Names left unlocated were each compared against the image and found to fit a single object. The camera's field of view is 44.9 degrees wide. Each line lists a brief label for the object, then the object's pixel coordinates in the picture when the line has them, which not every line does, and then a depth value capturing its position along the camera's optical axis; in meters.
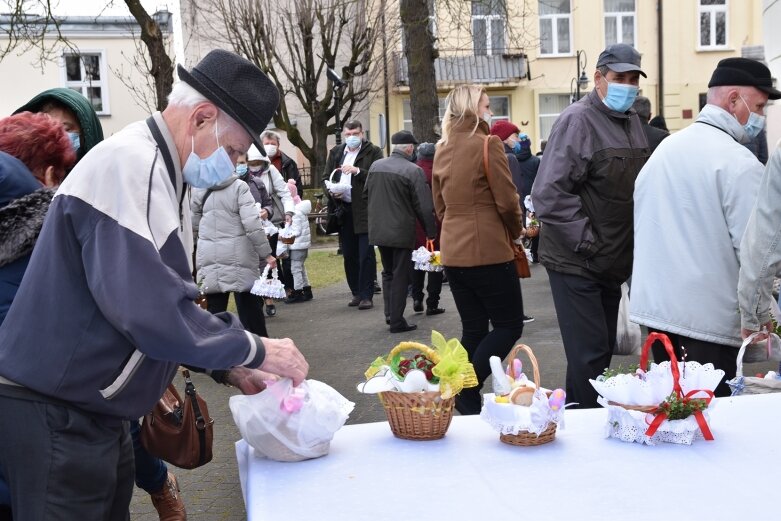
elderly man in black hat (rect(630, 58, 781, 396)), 4.14
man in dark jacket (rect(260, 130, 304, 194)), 10.95
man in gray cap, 4.84
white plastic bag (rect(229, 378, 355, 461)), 2.95
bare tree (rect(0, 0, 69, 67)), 13.36
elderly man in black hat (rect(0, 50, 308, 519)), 2.38
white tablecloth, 2.54
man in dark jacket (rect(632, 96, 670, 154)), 6.57
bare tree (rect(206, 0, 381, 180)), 27.45
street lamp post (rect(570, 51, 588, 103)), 25.68
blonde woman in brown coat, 5.65
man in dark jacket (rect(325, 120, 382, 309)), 10.95
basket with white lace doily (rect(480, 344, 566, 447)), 3.00
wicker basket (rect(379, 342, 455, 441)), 3.12
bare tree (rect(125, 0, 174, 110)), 14.91
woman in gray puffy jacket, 7.67
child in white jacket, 11.25
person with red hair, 3.42
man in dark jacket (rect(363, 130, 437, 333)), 9.41
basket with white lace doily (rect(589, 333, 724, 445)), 3.02
